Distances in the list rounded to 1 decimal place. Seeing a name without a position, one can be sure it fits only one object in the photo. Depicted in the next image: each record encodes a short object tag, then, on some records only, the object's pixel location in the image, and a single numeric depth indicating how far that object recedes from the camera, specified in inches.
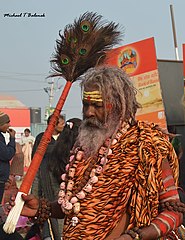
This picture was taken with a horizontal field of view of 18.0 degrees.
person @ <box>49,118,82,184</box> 188.9
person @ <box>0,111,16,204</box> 247.0
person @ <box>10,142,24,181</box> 290.7
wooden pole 365.1
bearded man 99.3
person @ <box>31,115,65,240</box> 194.4
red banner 245.9
